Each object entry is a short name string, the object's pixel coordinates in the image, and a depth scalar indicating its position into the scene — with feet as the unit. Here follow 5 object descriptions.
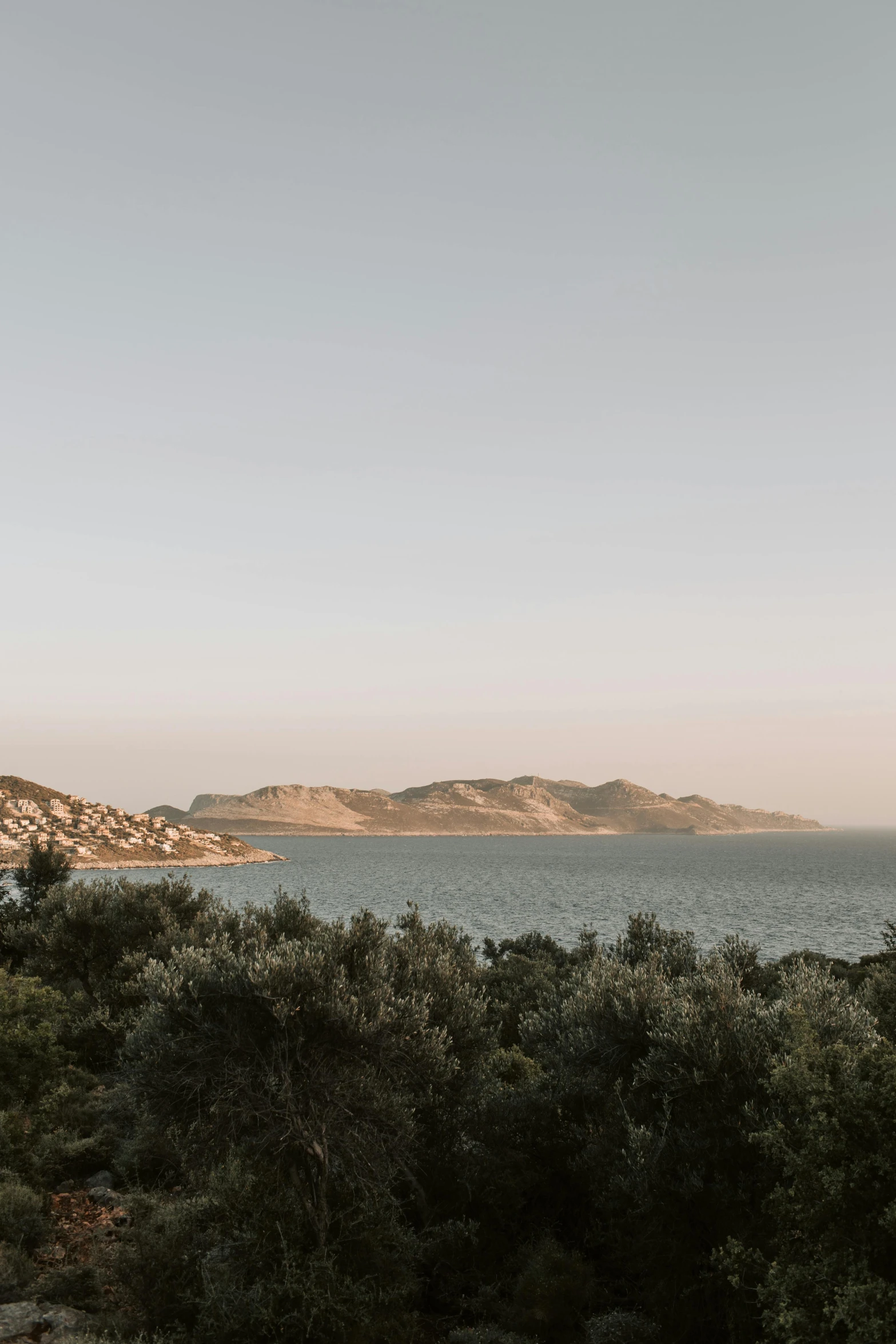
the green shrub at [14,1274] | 40.37
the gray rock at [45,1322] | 36.06
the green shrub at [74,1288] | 40.09
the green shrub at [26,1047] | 67.26
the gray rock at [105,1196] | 55.06
